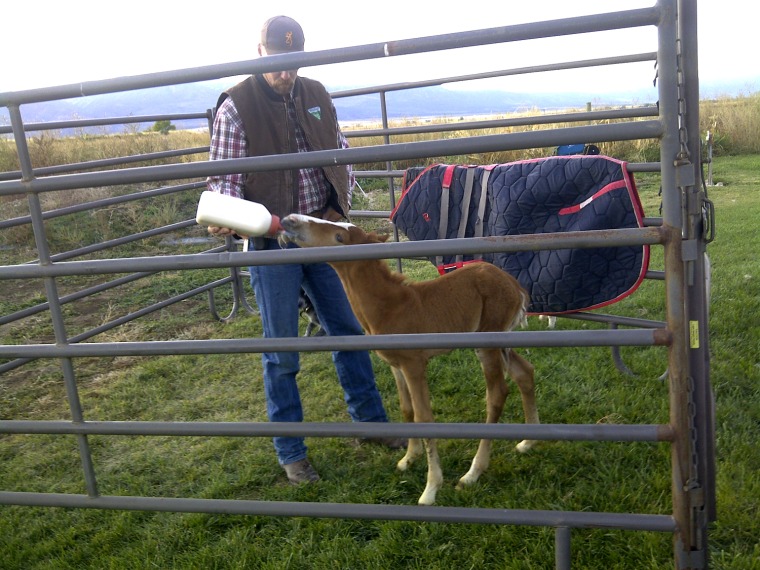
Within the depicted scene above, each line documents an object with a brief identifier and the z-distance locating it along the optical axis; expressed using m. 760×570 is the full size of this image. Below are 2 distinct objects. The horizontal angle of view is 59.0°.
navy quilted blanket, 3.39
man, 3.03
